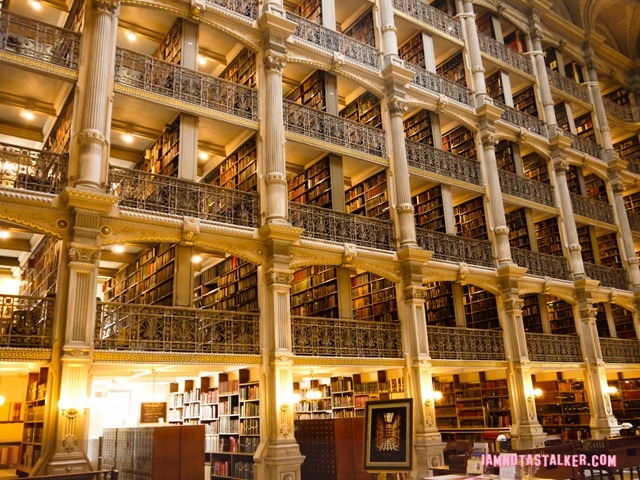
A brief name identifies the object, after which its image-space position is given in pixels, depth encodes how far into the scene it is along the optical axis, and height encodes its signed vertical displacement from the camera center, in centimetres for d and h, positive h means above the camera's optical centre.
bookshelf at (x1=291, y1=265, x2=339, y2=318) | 1098 +257
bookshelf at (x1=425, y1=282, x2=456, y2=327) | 1287 +252
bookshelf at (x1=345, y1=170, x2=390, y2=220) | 1216 +473
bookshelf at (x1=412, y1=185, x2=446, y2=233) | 1302 +465
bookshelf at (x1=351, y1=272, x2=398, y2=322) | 1191 +258
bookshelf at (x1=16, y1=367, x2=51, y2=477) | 730 +24
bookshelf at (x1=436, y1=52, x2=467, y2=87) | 1494 +884
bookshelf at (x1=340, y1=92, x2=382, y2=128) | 1279 +682
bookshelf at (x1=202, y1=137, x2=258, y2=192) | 1033 +473
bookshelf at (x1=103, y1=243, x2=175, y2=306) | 942 +273
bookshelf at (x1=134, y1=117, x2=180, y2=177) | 962 +476
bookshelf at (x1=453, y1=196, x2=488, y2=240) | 1388 +471
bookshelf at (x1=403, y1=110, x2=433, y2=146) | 1366 +679
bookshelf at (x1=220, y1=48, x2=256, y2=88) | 1090 +676
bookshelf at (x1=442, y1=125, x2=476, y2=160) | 1453 +679
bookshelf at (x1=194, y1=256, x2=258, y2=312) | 1051 +272
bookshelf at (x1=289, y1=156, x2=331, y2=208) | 1127 +471
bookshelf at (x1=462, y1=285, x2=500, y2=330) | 1356 +253
